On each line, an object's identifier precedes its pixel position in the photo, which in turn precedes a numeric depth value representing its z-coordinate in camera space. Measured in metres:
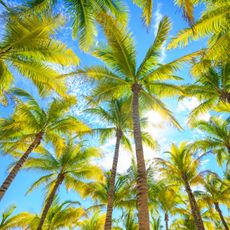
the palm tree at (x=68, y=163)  16.81
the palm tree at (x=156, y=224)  23.25
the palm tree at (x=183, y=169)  16.73
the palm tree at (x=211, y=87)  14.35
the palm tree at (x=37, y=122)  13.62
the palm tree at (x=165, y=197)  18.64
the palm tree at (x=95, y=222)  21.41
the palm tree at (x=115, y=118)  15.01
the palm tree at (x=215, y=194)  19.91
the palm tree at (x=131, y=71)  10.01
